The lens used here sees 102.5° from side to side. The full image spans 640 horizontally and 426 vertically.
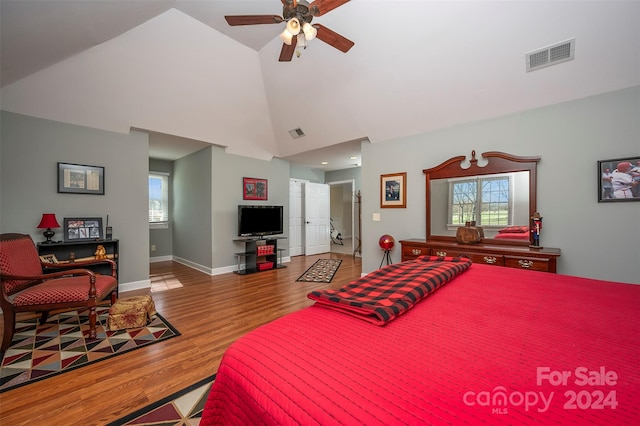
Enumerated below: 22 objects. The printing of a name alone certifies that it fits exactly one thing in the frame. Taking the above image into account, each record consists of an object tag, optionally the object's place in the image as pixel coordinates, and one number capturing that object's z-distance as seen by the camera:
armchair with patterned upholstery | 2.19
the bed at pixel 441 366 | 0.57
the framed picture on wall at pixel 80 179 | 3.42
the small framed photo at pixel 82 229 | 3.44
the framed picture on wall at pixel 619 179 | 2.47
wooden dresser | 2.67
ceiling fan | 1.92
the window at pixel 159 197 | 6.13
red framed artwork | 5.41
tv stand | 5.11
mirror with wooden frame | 3.07
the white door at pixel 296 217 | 6.76
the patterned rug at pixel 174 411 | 1.47
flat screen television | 5.07
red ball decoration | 4.01
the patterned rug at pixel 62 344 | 1.93
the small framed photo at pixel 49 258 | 3.11
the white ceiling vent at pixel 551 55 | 2.40
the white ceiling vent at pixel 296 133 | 4.79
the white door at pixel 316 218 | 7.00
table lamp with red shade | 3.11
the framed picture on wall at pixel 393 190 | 4.08
